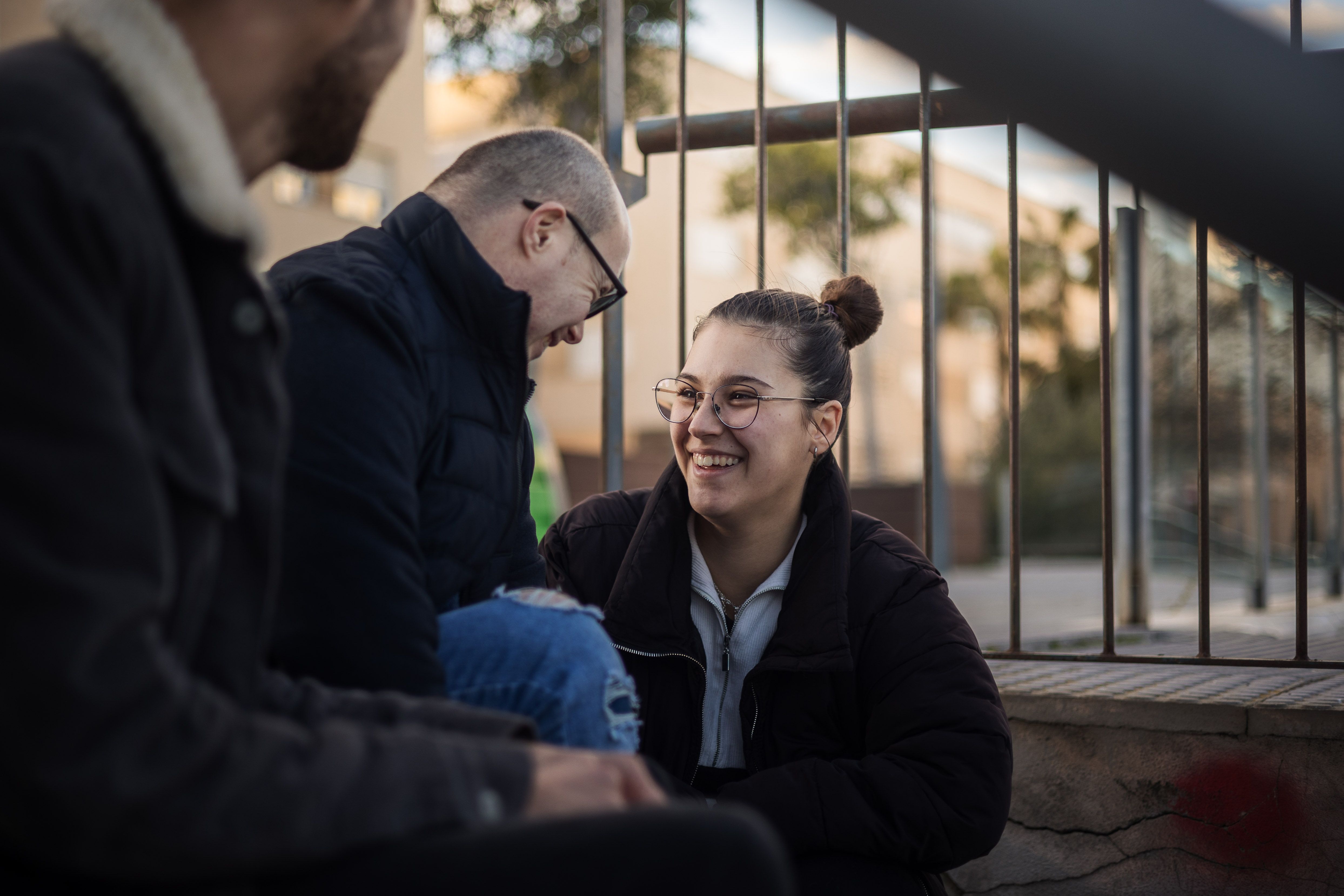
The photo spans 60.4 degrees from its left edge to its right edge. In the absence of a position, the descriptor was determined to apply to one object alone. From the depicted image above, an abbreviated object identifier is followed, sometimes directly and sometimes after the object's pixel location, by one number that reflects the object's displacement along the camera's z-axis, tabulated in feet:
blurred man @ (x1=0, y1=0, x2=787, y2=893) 2.95
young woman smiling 7.21
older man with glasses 5.32
